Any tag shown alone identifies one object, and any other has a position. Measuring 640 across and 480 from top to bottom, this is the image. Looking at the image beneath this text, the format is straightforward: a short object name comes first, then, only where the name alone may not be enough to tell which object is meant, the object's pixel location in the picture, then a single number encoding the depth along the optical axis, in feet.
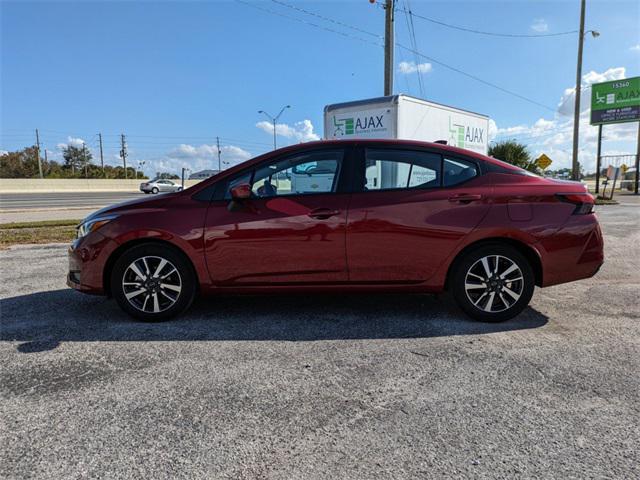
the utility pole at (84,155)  297.24
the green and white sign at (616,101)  107.34
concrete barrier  135.74
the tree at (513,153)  124.98
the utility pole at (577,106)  81.82
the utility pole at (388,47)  50.47
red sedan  12.92
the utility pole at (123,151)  280.57
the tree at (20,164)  232.53
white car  143.13
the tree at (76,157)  298.15
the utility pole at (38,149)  217.29
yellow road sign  85.61
